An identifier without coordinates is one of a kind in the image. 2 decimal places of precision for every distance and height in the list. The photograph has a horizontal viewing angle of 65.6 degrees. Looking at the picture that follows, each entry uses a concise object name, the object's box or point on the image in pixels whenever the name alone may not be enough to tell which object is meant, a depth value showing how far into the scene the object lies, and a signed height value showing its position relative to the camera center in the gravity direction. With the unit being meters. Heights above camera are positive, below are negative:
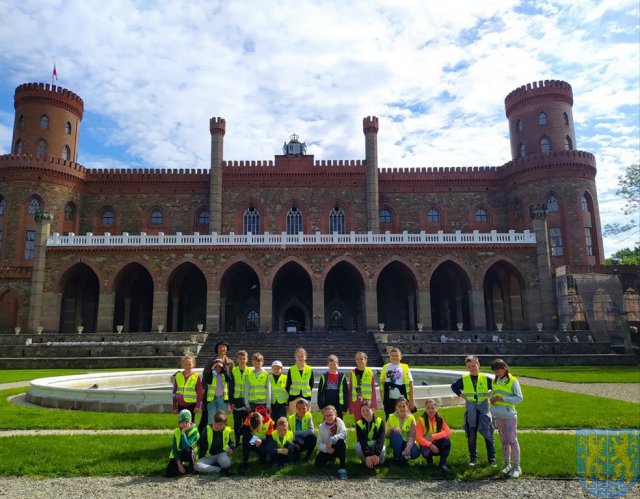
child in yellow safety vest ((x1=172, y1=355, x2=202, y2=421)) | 8.48 -1.07
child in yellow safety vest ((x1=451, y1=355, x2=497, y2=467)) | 7.45 -1.25
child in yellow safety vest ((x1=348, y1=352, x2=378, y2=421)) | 8.27 -1.03
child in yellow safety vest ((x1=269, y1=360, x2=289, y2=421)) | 8.54 -1.15
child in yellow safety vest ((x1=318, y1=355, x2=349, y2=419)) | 8.40 -1.07
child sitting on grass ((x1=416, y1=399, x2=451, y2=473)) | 7.30 -1.63
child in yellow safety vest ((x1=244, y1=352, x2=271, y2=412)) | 8.45 -0.99
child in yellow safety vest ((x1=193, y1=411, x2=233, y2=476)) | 7.30 -1.84
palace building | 31.45 +6.14
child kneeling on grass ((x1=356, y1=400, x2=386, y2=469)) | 7.38 -1.63
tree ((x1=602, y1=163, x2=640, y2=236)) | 34.62 +9.85
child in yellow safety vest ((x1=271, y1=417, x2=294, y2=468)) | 7.49 -1.78
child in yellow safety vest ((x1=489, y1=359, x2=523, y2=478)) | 7.05 -1.23
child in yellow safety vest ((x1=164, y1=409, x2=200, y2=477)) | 7.13 -1.74
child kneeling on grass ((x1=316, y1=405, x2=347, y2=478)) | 7.28 -1.64
